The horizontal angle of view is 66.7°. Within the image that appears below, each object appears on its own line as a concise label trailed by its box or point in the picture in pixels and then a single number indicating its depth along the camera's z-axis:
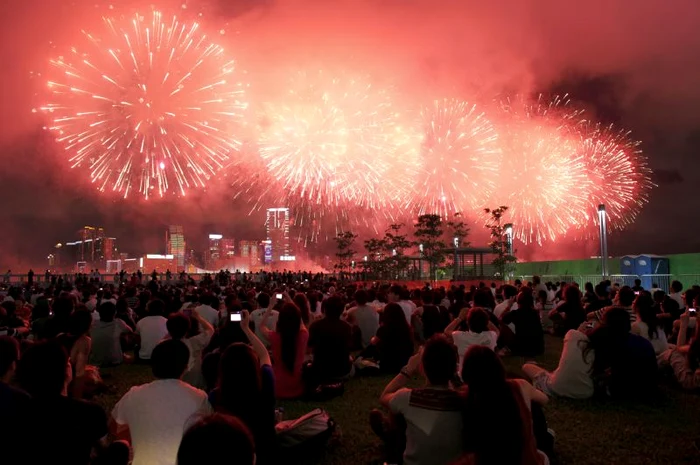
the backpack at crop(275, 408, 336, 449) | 5.55
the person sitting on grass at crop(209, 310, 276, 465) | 4.18
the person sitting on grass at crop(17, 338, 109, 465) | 3.59
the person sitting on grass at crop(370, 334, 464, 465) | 4.03
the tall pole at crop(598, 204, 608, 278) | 22.92
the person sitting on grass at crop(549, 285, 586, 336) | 11.60
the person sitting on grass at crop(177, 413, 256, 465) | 2.10
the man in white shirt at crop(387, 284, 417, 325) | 12.59
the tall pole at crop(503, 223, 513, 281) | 42.44
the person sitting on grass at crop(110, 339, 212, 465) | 4.00
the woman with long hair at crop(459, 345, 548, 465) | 3.44
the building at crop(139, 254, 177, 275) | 128.60
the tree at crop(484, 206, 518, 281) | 42.56
